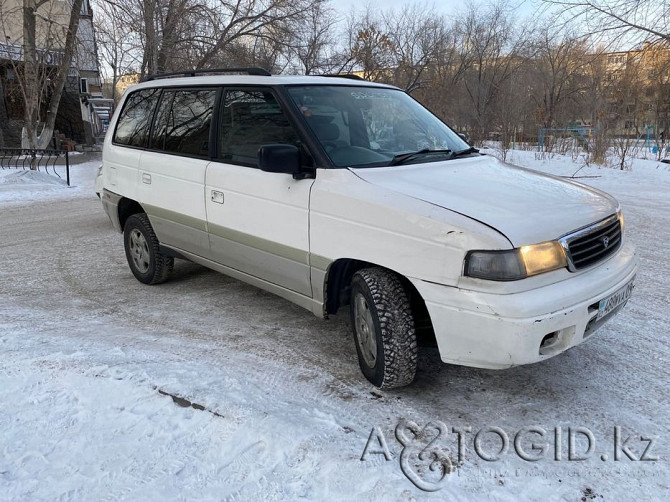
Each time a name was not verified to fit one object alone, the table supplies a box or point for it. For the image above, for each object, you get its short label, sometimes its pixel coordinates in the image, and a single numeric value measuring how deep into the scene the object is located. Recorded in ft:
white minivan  8.55
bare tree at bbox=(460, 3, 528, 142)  82.38
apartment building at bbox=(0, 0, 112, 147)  56.59
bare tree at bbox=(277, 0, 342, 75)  74.49
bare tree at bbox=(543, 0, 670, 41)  44.75
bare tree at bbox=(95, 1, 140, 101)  53.98
